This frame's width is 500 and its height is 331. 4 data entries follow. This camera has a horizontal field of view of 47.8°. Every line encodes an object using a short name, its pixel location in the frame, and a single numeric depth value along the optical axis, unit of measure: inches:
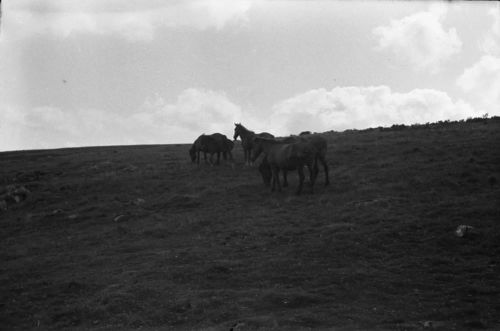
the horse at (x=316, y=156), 1115.3
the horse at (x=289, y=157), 1064.2
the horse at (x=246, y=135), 1384.1
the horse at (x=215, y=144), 1439.5
